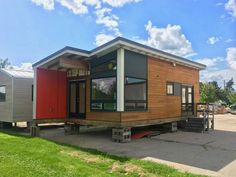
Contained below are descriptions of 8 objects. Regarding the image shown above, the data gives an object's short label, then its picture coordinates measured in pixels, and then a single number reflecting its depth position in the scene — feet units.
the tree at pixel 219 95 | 133.76
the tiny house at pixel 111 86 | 23.04
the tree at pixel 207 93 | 104.53
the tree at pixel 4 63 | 138.46
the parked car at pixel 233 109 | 76.88
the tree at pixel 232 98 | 107.55
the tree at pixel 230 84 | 174.30
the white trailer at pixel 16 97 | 31.86
